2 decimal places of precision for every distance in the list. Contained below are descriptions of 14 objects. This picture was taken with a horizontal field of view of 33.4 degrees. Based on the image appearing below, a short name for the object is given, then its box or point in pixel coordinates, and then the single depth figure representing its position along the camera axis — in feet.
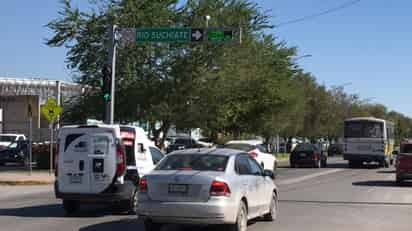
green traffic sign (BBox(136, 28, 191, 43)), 85.25
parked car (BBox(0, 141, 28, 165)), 129.49
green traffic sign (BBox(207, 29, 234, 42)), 83.20
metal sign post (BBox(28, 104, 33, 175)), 92.37
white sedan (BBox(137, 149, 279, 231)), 36.76
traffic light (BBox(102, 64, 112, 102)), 81.82
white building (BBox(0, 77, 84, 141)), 193.35
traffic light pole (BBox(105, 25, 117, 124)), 81.92
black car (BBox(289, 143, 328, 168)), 138.41
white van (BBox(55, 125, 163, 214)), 49.24
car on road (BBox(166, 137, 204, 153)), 169.88
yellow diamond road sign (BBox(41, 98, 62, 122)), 92.16
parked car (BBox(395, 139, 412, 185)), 81.76
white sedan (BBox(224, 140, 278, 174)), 98.73
